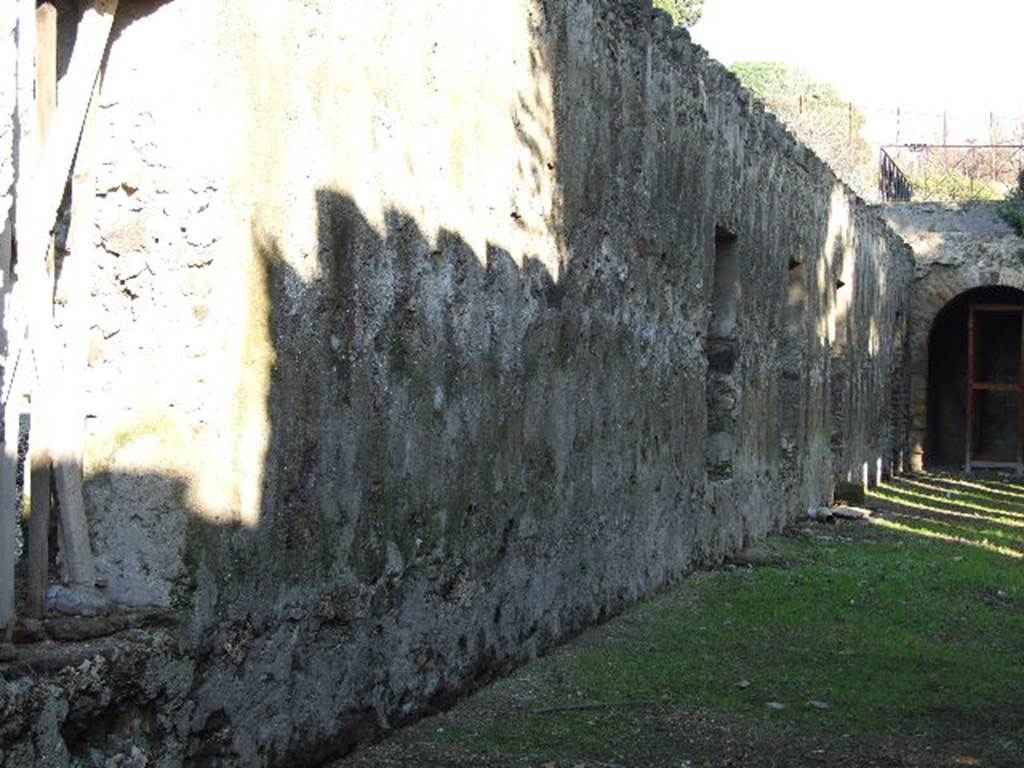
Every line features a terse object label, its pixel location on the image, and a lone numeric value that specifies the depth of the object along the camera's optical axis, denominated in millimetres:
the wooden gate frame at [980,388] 21297
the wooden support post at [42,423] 3520
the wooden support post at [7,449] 3237
